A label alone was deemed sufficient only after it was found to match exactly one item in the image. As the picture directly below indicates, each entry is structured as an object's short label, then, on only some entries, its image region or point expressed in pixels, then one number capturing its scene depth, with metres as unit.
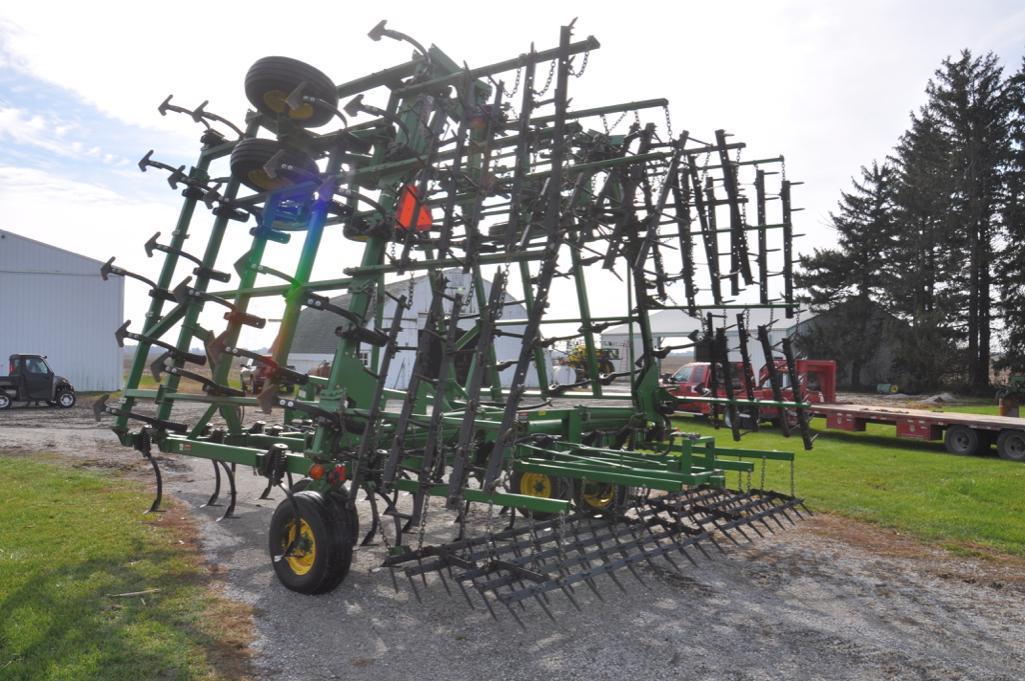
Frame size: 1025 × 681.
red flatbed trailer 13.25
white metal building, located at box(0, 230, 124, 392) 27.14
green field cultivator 4.69
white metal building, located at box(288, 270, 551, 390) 26.09
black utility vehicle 22.04
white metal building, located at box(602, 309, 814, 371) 32.97
